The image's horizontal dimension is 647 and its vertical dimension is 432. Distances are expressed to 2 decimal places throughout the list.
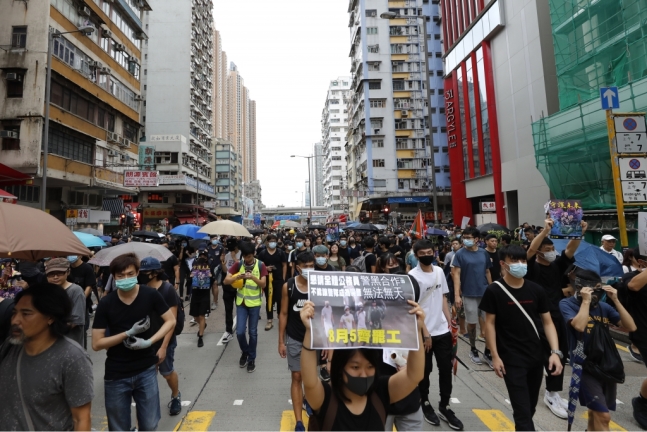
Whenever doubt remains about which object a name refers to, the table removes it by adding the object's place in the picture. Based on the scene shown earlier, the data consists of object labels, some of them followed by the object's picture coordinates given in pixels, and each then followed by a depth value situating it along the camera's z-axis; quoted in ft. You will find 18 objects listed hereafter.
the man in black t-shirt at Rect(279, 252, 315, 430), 13.08
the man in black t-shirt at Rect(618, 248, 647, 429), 12.06
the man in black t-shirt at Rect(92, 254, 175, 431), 9.43
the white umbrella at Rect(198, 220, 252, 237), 28.89
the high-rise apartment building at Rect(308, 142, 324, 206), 561.80
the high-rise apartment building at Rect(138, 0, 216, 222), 135.54
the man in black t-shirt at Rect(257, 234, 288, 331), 25.95
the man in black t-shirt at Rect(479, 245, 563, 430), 10.29
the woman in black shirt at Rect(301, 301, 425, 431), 6.18
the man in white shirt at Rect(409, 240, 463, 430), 12.80
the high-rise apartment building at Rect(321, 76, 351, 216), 280.51
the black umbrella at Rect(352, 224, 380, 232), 49.87
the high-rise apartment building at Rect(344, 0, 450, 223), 145.89
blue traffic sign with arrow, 25.34
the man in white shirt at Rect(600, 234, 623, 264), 22.11
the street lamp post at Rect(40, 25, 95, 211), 42.44
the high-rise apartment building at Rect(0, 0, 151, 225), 51.85
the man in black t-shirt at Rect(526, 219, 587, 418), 14.20
